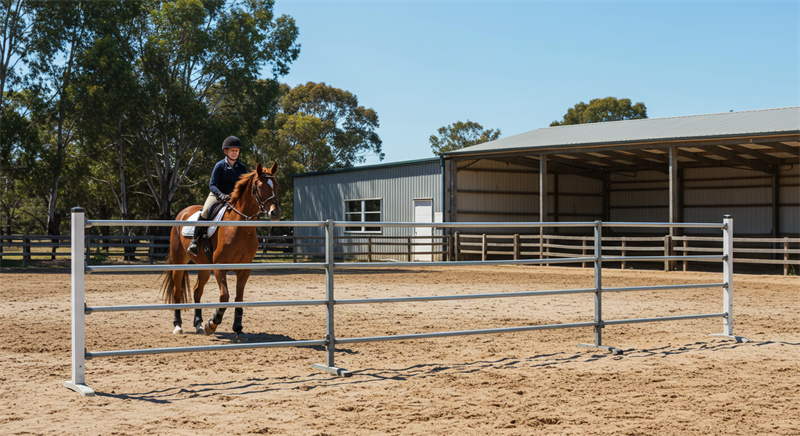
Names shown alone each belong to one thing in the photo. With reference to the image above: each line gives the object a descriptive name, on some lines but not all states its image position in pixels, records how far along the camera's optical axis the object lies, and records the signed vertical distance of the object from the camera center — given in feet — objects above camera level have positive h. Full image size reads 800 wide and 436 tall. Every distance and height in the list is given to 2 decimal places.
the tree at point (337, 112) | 184.85 +29.14
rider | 26.94 +1.90
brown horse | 25.16 -0.35
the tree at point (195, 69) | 103.04 +23.11
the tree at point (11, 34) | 87.61 +23.57
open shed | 74.69 +6.49
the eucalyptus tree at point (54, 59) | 89.66 +21.24
